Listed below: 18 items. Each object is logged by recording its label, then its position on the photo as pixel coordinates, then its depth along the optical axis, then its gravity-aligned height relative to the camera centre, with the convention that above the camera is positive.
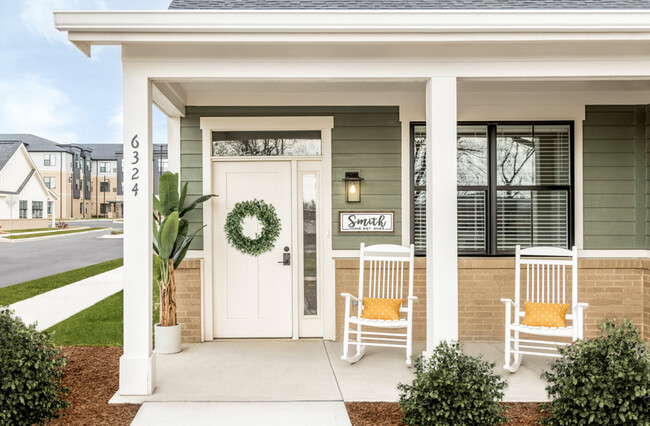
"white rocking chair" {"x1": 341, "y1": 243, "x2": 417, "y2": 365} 4.55 -0.75
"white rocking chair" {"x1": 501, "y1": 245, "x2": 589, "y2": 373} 4.28 -0.81
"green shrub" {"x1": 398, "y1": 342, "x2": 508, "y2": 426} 2.94 -1.08
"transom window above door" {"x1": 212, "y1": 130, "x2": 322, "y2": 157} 5.50 +0.78
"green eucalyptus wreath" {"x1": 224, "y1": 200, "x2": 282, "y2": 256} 5.47 -0.14
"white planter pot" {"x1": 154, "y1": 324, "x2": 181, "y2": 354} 4.91 -1.23
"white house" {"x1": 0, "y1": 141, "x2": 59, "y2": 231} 28.16 +1.33
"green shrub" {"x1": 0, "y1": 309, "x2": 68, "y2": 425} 2.92 -0.96
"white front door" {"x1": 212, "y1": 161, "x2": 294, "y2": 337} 5.49 -0.70
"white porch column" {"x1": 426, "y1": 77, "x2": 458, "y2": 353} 3.75 +0.03
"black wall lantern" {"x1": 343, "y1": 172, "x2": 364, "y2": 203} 5.37 +0.28
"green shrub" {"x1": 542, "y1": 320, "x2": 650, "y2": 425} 2.87 -0.99
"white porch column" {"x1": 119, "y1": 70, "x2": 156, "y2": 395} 3.71 -0.23
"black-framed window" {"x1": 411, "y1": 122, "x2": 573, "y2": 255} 5.42 +0.28
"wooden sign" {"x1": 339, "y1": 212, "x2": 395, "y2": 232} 5.39 -0.09
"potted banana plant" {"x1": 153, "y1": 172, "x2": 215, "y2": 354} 4.86 -0.36
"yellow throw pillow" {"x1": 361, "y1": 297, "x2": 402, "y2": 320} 4.61 -0.88
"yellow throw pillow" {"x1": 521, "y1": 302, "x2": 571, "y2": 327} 4.40 -0.90
